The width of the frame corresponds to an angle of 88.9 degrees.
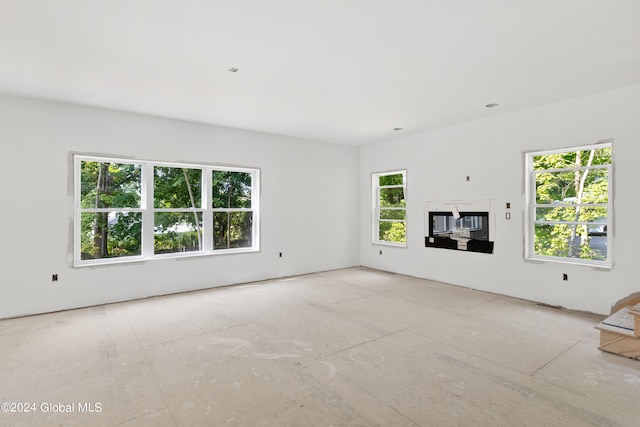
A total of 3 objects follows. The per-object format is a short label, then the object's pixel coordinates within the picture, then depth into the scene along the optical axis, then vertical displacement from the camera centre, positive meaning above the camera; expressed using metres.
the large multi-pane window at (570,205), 4.18 +0.12
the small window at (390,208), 6.72 +0.12
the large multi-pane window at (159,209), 4.69 +0.07
